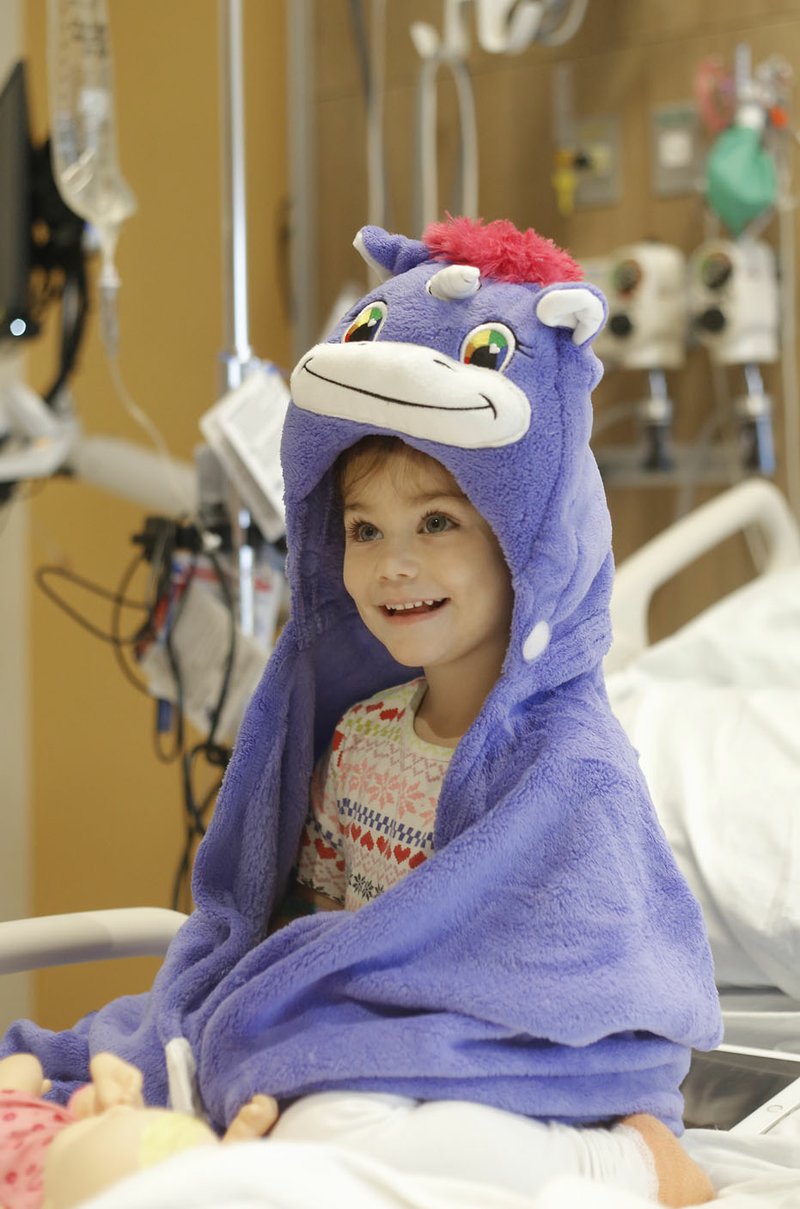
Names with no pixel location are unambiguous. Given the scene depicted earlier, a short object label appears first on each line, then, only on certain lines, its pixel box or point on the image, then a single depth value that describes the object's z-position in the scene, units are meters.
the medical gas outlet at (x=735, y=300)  2.22
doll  0.75
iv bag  1.74
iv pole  1.67
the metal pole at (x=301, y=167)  2.85
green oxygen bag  2.20
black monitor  1.88
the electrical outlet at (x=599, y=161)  2.51
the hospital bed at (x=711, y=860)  0.69
